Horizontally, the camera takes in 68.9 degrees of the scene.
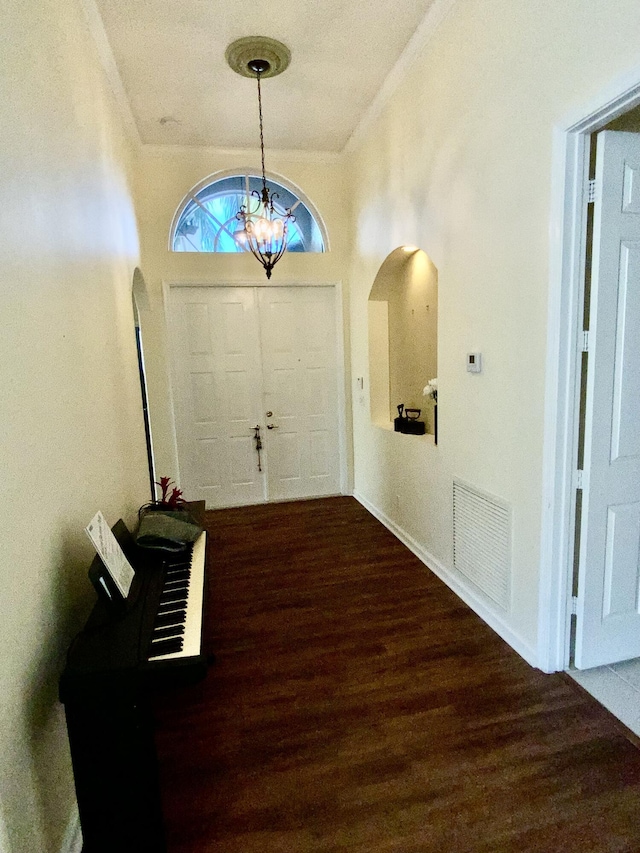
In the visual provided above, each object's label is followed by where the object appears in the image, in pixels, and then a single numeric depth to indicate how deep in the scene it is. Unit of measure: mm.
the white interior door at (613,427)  1920
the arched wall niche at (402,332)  3902
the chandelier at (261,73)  2938
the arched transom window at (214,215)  4570
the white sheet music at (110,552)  1609
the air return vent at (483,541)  2516
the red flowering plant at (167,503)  2792
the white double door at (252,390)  4668
